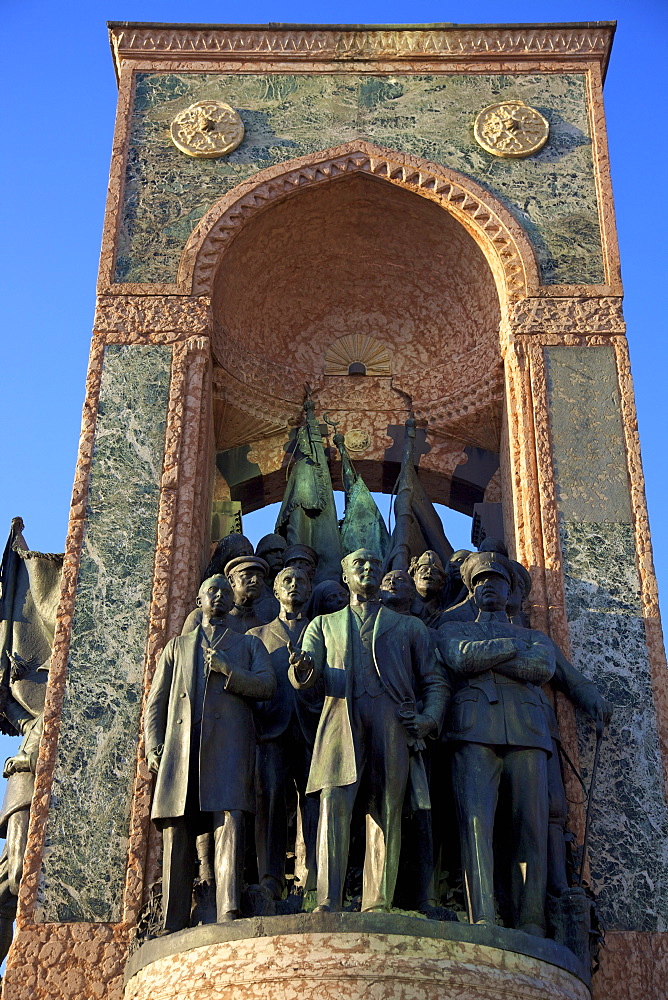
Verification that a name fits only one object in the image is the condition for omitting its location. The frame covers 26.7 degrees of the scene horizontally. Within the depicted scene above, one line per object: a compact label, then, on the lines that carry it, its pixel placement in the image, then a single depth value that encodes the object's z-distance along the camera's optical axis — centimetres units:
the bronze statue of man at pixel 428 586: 901
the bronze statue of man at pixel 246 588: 837
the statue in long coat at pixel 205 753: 726
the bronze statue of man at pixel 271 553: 930
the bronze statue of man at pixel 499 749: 734
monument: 729
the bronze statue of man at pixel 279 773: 753
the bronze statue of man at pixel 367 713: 702
